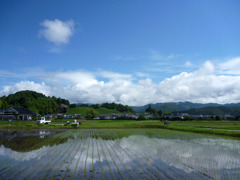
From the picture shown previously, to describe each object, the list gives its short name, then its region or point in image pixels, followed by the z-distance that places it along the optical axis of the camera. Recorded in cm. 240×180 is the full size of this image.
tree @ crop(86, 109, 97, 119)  7678
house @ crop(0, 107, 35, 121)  6344
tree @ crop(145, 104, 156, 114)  14992
